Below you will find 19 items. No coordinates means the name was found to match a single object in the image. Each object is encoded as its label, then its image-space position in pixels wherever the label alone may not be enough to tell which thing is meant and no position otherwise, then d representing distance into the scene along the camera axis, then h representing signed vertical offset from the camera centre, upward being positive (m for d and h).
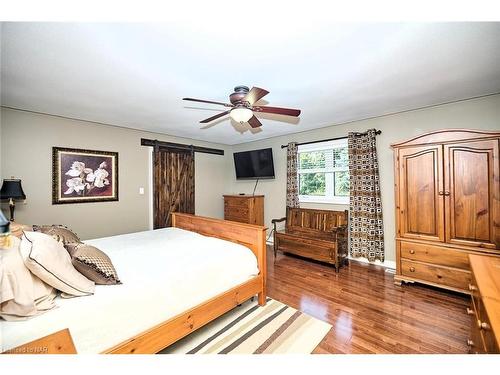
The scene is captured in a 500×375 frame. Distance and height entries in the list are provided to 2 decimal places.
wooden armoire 2.31 -0.21
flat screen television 4.73 +0.54
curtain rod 3.45 +0.87
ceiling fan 2.05 +0.78
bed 1.20 -0.72
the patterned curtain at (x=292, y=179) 4.42 +0.17
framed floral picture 3.26 +0.22
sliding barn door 4.34 +0.10
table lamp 2.62 -0.01
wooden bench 3.40 -0.82
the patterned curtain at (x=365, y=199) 3.44 -0.19
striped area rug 1.75 -1.27
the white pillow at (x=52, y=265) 1.22 -0.43
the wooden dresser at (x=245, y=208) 4.73 -0.45
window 3.94 +0.29
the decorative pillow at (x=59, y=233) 1.88 -0.39
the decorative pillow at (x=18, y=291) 1.10 -0.52
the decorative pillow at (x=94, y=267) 1.48 -0.52
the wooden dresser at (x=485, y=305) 0.97 -0.59
